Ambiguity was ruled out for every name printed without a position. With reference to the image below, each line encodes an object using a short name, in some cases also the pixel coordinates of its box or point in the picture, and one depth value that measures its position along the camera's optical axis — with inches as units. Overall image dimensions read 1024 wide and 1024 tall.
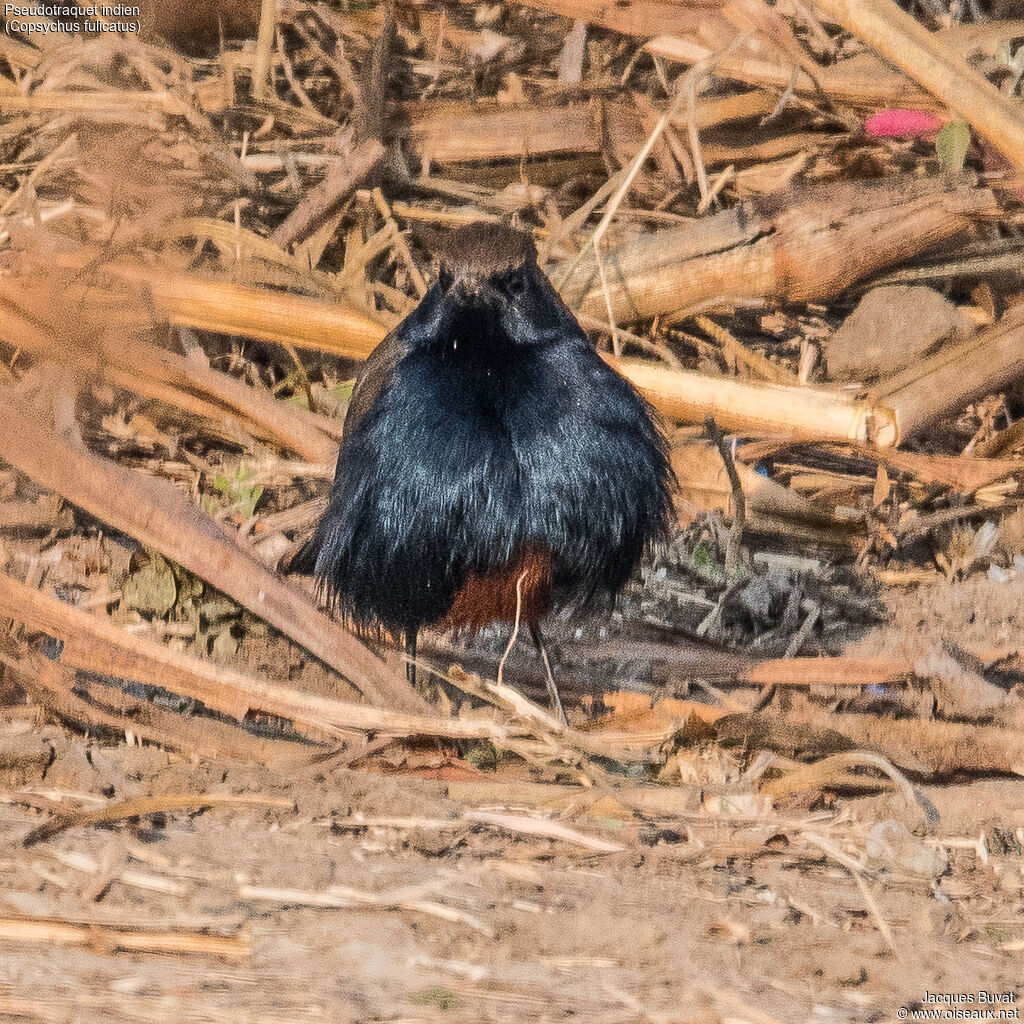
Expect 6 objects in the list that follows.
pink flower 464.8
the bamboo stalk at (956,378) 392.2
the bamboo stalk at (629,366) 389.7
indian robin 338.3
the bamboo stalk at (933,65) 373.4
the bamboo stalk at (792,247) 435.8
